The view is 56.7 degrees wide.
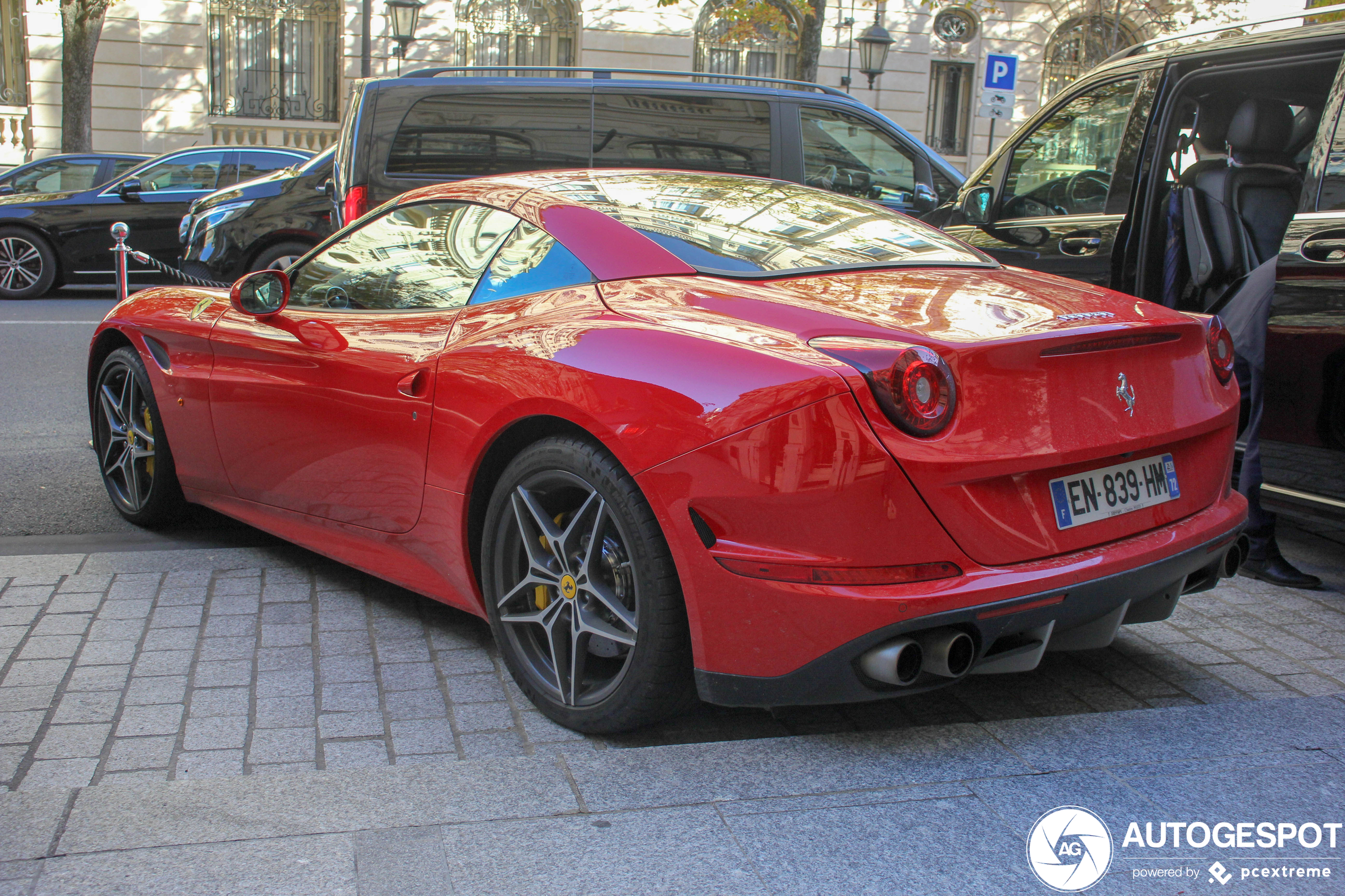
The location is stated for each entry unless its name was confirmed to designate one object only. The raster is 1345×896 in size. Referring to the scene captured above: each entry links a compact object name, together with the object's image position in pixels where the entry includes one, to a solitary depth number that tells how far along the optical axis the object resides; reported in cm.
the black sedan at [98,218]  1355
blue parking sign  1317
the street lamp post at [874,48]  2359
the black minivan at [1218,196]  407
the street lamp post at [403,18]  2094
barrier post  646
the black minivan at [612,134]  845
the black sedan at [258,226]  1141
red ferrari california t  253
